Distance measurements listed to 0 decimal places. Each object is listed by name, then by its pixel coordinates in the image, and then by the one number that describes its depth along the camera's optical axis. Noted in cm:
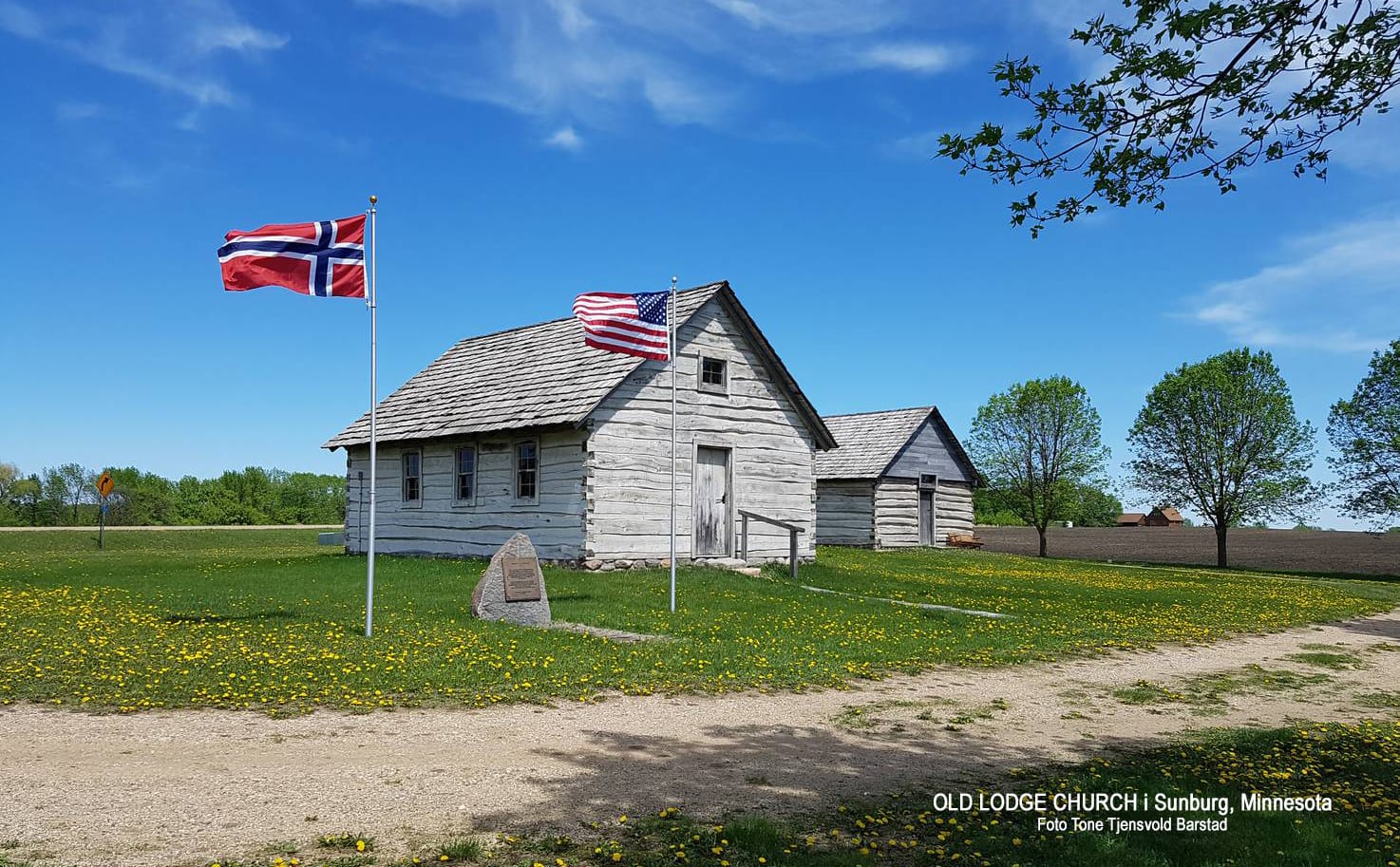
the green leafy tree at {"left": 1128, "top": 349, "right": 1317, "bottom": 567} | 4131
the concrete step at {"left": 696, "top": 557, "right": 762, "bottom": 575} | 2527
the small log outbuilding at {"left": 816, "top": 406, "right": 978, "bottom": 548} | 4269
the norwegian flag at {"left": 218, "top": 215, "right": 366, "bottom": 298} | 1284
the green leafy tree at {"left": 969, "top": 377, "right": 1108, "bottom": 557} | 4681
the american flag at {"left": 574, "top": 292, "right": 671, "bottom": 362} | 1688
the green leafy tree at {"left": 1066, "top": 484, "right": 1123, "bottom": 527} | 4716
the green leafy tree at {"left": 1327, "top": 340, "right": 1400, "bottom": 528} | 3822
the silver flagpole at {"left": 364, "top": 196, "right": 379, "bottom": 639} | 1300
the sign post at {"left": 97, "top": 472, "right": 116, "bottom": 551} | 4162
